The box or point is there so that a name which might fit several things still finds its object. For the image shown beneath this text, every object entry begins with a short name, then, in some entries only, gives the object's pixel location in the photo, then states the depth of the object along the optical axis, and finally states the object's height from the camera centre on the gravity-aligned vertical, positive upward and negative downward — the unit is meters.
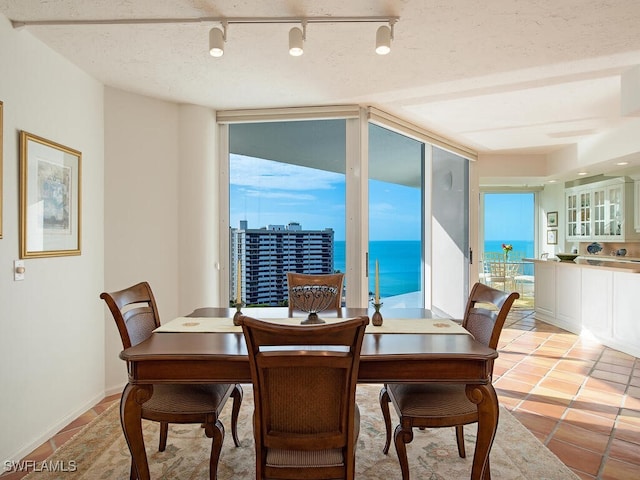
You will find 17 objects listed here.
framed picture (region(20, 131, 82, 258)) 2.26 +0.27
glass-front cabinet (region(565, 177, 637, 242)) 6.29 +0.49
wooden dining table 1.53 -0.51
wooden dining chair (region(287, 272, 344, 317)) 2.75 -0.29
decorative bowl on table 2.36 -0.37
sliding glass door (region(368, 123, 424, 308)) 4.00 +0.27
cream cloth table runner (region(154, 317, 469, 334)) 1.93 -0.44
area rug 1.99 -1.19
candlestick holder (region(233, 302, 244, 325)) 2.02 -0.39
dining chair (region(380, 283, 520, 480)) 1.73 -0.74
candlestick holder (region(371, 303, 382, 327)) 2.01 -0.40
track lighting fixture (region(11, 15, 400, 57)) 2.12 +1.20
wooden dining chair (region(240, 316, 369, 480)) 1.28 -0.57
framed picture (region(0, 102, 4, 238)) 2.07 +0.51
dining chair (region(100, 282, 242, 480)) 1.76 -0.74
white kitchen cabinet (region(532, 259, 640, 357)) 4.05 -0.72
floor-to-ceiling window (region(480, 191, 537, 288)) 8.80 +0.41
